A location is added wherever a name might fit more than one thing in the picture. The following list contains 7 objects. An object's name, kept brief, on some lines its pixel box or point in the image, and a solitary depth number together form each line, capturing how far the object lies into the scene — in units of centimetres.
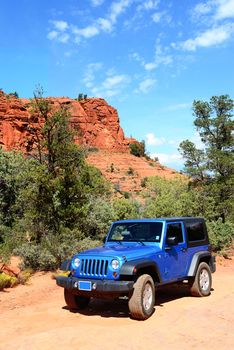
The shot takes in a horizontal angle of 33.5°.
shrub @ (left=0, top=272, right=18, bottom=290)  1000
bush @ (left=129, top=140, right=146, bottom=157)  10250
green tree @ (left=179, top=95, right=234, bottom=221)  1892
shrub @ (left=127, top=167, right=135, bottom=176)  8206
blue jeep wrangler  711
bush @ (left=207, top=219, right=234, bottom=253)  1753
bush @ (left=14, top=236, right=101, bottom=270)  1251
